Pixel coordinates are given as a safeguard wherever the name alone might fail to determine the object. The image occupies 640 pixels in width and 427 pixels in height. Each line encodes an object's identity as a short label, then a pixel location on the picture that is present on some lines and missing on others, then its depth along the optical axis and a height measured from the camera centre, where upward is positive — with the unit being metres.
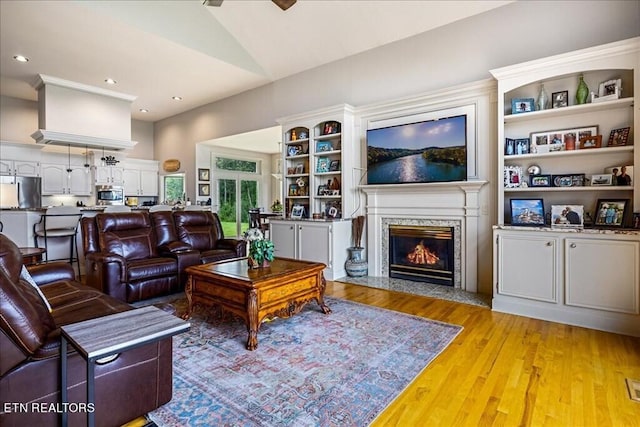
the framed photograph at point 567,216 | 3.35 -0.13
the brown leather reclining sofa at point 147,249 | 3.59 -0.52
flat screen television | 4.23 +0.71
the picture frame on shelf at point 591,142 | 3.32 +0.61
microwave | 7.91 +0.32
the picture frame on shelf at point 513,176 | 3.75 +0.31
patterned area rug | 1.83 -1.12
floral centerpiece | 3.18 -0.41
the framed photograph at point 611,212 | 3.18 -0.09
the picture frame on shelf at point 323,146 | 5.48 +0.98
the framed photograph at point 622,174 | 3.14 +0.27
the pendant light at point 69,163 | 7.81 +1.07
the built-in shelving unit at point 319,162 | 5.17 +0.72
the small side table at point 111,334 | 1.23 -0.50
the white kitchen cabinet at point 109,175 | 8.09 +0.81
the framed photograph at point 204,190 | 8.28 +0.43
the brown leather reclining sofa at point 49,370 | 1.41 -0.76
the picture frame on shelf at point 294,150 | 5.84 +0.99
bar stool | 5.14 -0.25
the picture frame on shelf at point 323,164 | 5.51 +0.69
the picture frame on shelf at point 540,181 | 3.61 +0.25
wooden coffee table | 2.66 -0.72
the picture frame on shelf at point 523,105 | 3.65 +1.07
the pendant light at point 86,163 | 7.91 +1.10
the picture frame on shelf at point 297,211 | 5.72 -0.08
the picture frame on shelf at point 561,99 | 3.51 +1.09
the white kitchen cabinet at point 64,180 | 7.51 +0.66
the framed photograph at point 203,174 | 8.26 +0.81
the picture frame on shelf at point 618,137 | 3.21 +0.64
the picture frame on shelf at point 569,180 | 3.47 +0.24
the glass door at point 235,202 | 8.96 +0.14
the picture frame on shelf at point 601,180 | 3.29 +0.23
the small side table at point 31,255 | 3.94 -0.55
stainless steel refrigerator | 6.98 +0.42
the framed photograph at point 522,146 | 3.70 +0.64
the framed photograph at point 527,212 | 3.55 -0.09
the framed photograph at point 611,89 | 3.19 +1.11
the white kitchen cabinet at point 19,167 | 6.86 +0.88
